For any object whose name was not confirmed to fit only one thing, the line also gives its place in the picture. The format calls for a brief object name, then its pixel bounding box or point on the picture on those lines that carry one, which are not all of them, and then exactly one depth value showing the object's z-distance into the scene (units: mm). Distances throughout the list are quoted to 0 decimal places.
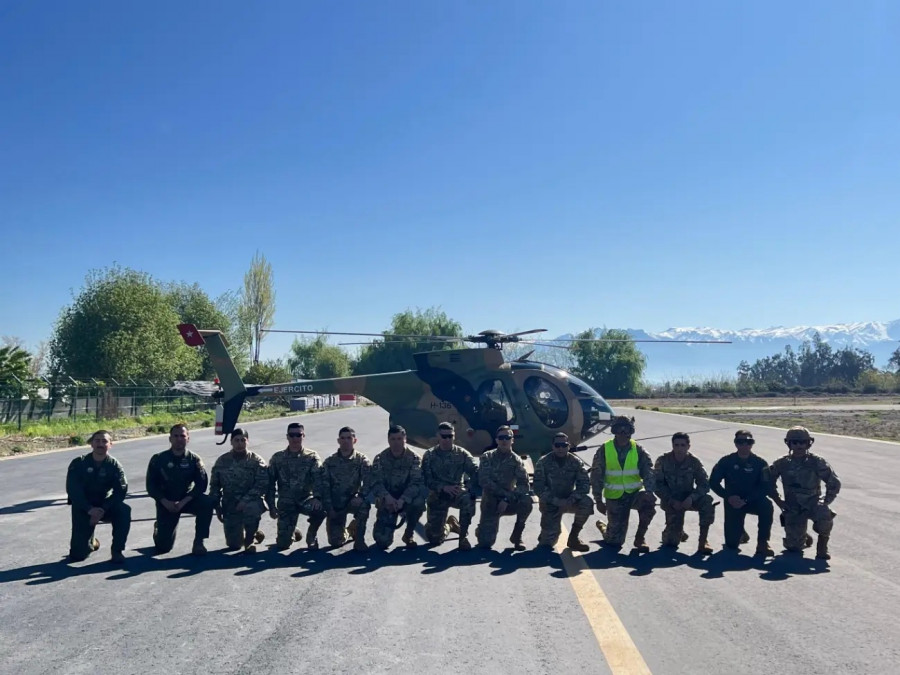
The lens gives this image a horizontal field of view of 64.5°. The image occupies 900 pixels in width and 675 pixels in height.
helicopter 13055
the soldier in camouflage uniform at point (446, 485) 8492
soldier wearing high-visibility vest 8242
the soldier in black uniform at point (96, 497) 7699
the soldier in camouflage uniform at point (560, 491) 8250
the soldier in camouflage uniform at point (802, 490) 7867
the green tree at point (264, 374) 56250
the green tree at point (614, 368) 88719
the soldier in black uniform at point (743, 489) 8023
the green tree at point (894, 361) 116625
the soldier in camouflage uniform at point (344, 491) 8320
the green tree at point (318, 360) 92125
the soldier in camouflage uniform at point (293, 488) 8312
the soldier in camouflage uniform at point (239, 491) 8266
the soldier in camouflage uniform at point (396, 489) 8375
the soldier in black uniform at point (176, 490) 8117
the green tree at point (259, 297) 74250
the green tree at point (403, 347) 79812
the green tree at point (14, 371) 27766
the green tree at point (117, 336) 49406
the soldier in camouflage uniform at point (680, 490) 8203
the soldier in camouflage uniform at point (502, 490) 8422
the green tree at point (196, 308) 64250
